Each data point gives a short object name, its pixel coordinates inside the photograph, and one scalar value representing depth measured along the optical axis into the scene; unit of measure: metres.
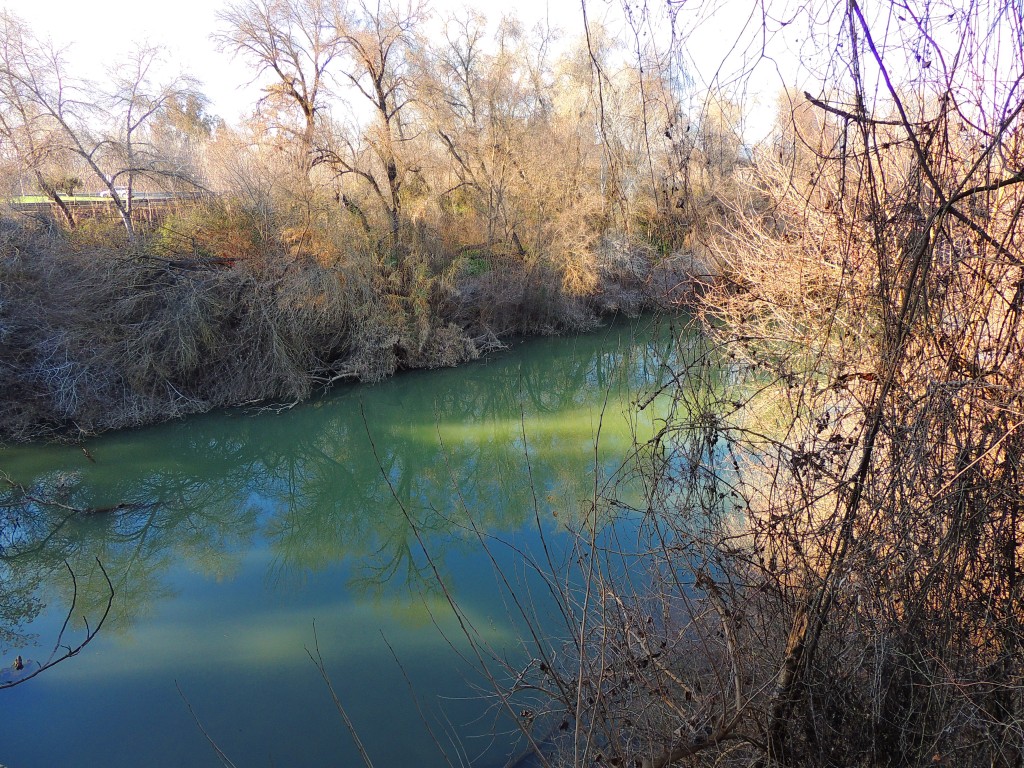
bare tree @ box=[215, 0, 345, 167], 13.27
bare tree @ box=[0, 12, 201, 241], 11.16
